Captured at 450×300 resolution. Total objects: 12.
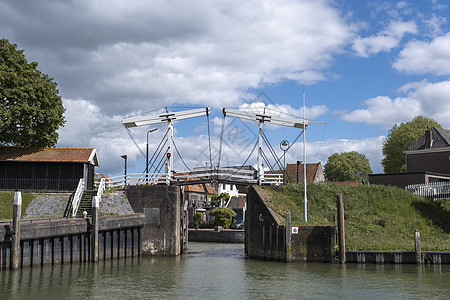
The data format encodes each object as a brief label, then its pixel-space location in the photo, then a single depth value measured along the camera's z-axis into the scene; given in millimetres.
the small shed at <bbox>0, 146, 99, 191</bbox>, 36062
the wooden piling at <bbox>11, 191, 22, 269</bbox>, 23734
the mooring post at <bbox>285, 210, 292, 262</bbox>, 28328
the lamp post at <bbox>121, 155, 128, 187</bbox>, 42594
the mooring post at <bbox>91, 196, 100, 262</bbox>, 28297
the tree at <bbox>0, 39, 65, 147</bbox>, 37000
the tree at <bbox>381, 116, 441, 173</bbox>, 67875
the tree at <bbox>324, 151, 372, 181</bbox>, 85188
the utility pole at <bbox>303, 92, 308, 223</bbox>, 30553
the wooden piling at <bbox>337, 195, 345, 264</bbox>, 27775
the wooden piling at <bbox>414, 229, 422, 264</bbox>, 27031
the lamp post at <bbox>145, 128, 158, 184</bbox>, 35025
